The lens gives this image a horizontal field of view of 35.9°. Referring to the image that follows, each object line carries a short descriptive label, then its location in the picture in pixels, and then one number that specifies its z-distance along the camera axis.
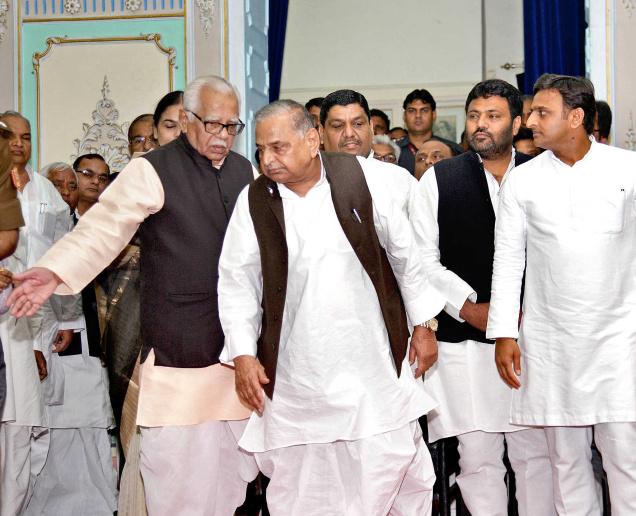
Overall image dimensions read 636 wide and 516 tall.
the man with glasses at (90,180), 6.27
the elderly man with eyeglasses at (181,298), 3.67
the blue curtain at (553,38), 7.67
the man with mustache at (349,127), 4.53
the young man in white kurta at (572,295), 3.79
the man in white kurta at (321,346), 3.47
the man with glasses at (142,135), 5.48
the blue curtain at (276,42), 8.76
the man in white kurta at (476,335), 4.25
